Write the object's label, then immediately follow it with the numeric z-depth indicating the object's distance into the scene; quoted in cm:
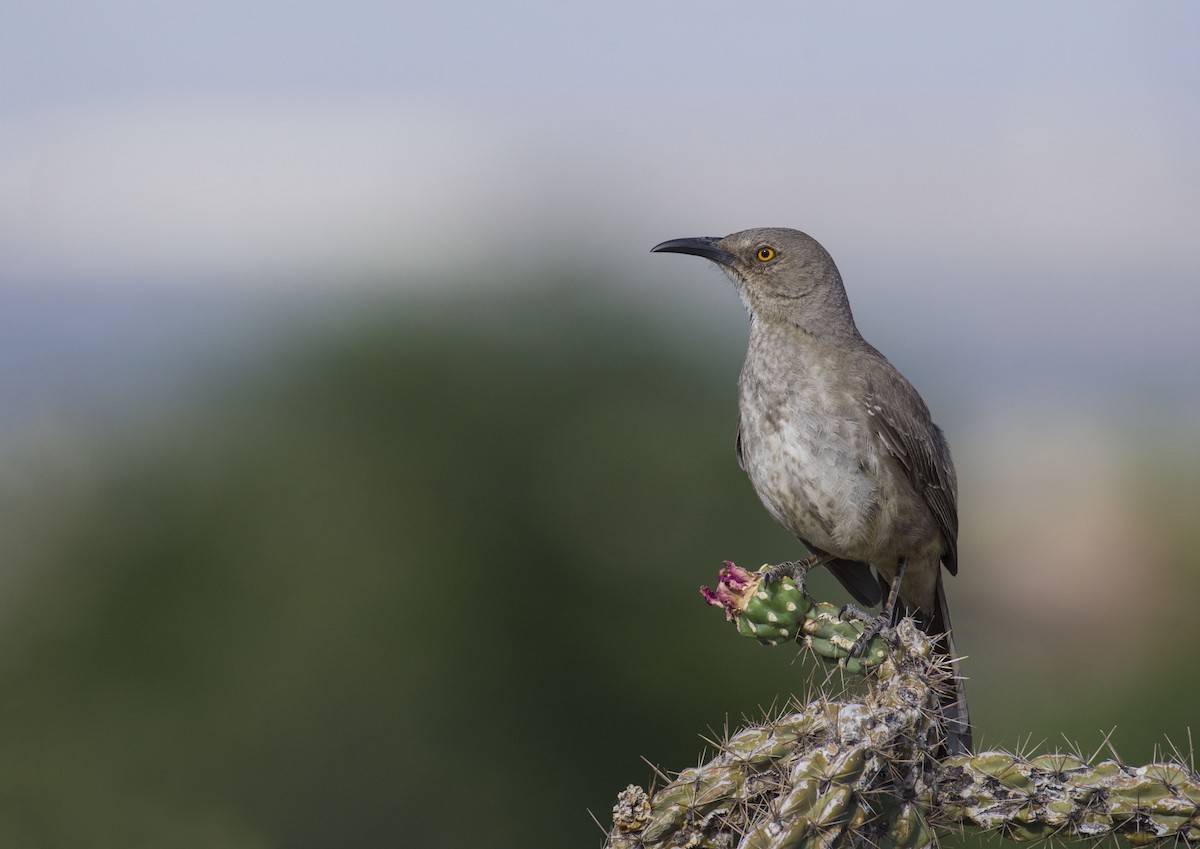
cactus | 720
